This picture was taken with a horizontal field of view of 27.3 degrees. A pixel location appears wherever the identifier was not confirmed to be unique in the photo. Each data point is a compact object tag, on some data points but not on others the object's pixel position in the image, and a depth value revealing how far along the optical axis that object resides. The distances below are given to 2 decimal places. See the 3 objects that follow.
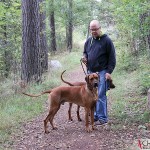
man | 6.65
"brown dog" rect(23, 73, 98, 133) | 6.40
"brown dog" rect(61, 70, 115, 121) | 7.31
